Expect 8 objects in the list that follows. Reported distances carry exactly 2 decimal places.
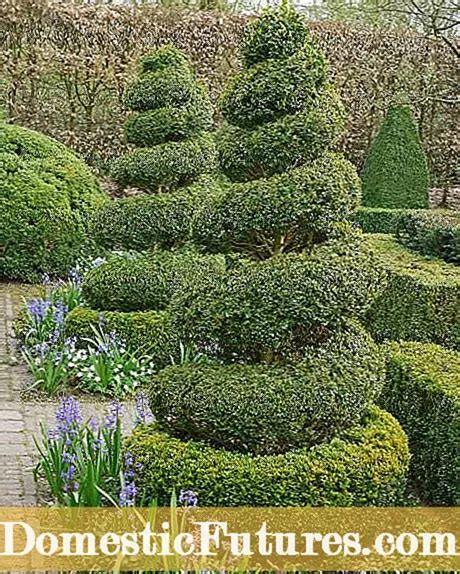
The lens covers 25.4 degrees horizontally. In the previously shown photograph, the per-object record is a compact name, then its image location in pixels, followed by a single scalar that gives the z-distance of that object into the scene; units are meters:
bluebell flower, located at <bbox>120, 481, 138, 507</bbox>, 4.33
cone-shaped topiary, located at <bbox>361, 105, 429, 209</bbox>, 13.70
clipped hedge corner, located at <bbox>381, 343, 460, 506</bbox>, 5.31
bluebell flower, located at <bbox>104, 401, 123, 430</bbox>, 5.05
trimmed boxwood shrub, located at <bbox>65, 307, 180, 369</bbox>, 7.75
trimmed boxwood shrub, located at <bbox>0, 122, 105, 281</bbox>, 10.82
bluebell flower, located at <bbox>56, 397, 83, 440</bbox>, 5.11
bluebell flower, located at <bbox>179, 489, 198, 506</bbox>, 4.39
